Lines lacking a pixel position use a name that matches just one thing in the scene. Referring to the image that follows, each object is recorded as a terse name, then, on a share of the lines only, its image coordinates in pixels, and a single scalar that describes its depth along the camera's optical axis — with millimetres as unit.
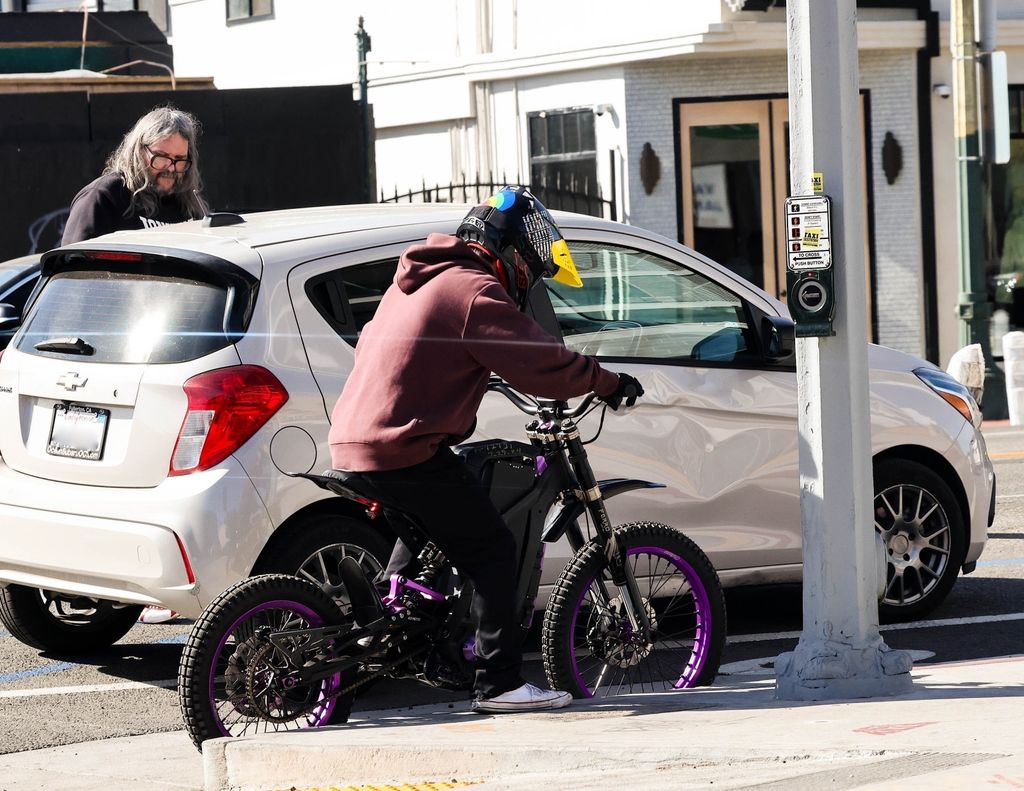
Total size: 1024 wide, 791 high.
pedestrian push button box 11461
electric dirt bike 11047
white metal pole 11492
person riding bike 10922
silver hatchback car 12328
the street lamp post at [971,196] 33594
